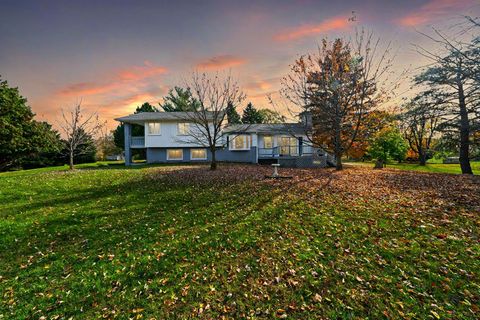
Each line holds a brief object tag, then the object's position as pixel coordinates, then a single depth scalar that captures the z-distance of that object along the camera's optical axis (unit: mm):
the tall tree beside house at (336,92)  14633
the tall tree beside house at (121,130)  35716
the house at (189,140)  23609
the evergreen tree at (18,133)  20000
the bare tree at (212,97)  15945
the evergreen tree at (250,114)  51009
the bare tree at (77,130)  19812
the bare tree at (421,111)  13820
